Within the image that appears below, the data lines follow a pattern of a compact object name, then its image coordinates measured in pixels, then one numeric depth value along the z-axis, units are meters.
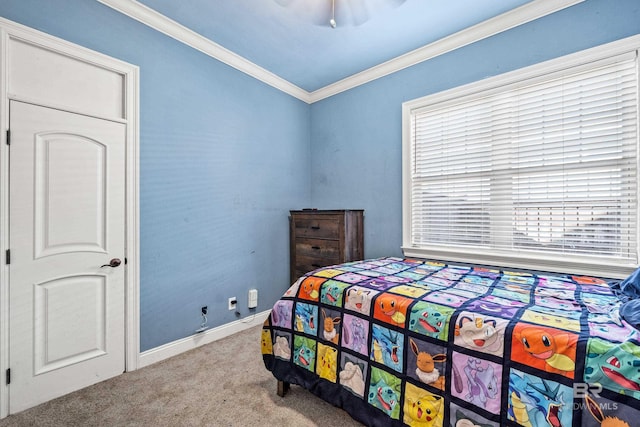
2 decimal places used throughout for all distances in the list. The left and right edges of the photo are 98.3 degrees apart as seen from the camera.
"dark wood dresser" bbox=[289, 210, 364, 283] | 2.80
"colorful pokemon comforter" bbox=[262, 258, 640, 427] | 0.91
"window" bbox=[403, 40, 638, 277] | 1.84
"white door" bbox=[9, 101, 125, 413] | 1.65
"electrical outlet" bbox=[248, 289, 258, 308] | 2.92
